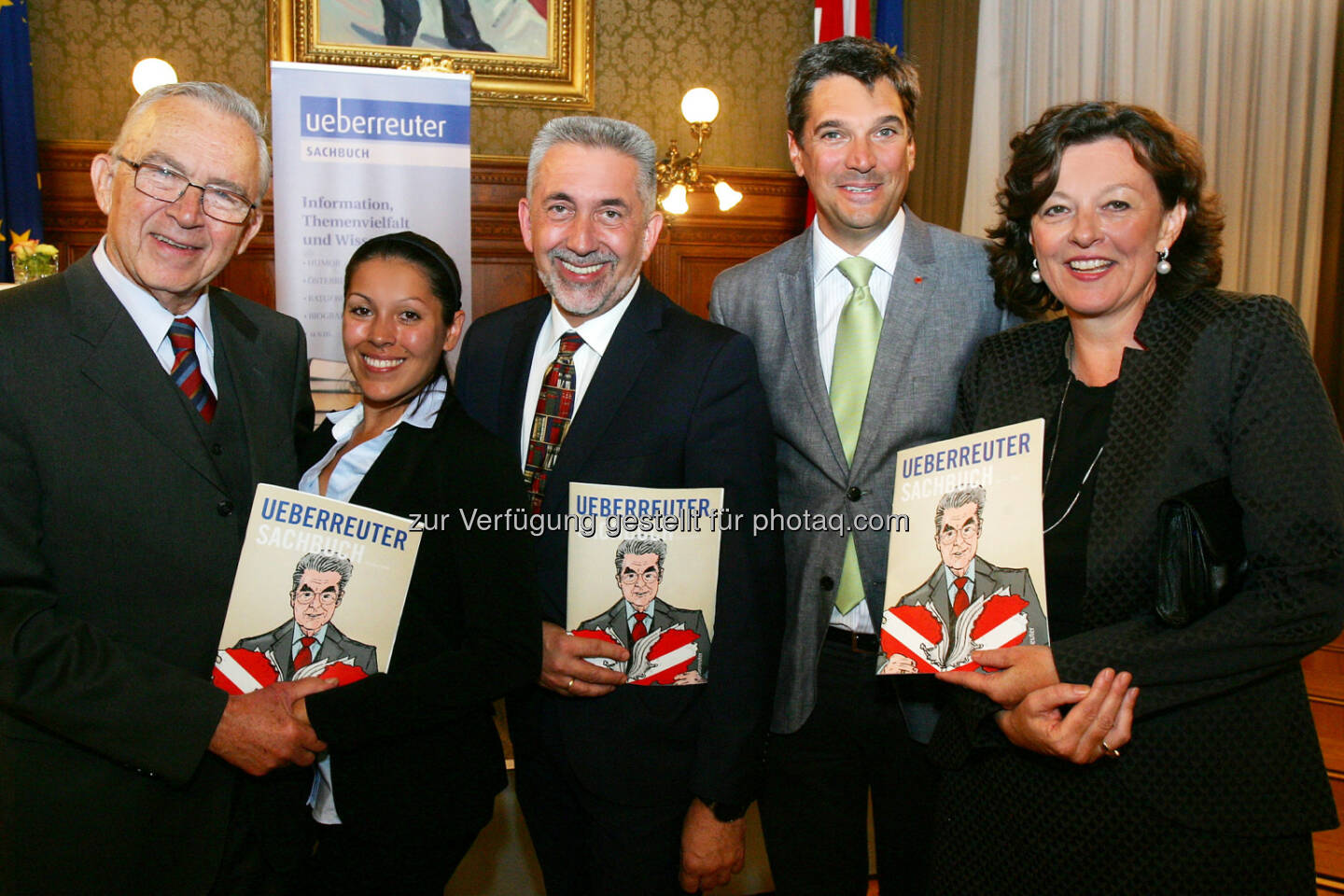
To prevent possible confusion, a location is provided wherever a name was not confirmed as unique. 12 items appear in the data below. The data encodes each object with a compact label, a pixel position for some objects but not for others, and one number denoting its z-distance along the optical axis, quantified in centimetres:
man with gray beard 160
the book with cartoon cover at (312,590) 134
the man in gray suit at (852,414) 179
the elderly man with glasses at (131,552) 130
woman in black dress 125
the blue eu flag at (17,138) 539
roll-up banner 352
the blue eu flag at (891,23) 590
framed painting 575
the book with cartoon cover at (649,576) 150
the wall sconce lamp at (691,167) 551
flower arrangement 430
